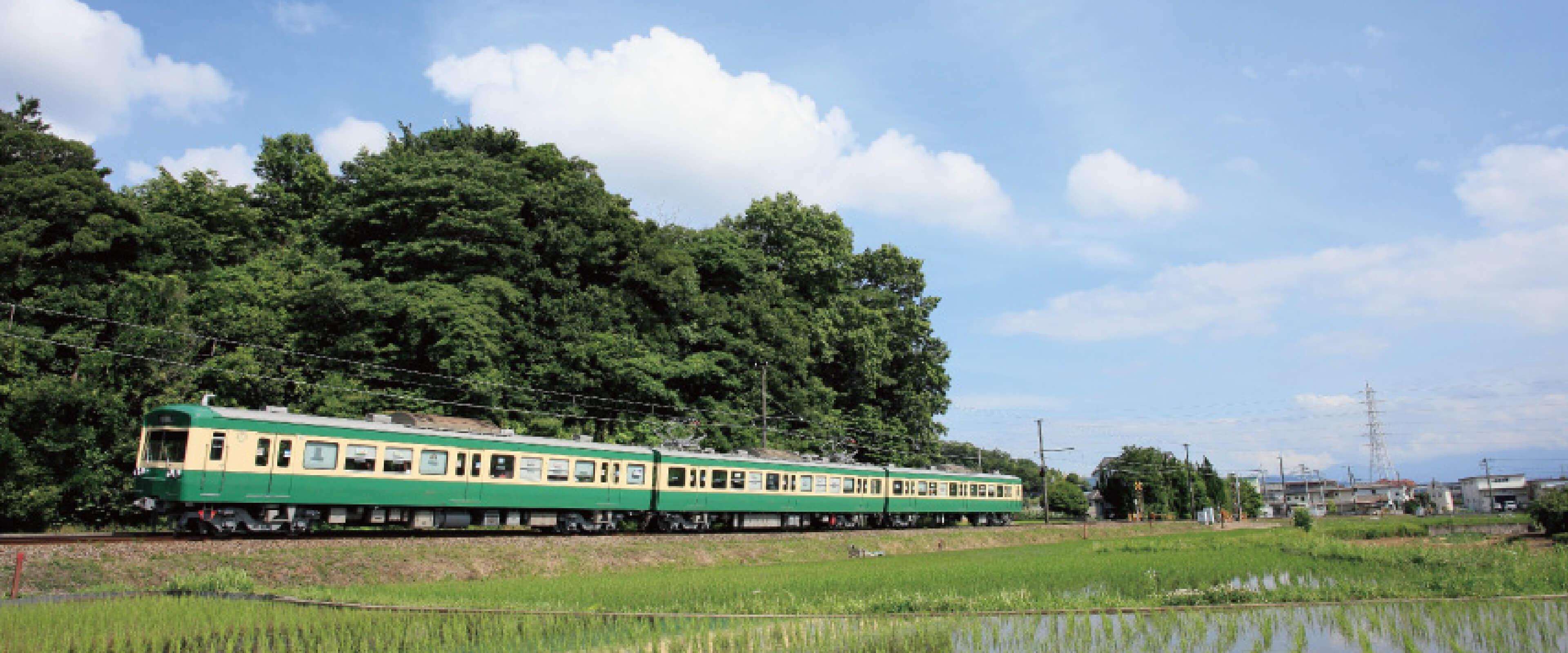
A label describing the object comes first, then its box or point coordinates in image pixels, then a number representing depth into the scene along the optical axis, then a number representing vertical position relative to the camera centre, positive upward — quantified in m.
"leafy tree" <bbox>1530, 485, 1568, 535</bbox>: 31.00 -0.44
